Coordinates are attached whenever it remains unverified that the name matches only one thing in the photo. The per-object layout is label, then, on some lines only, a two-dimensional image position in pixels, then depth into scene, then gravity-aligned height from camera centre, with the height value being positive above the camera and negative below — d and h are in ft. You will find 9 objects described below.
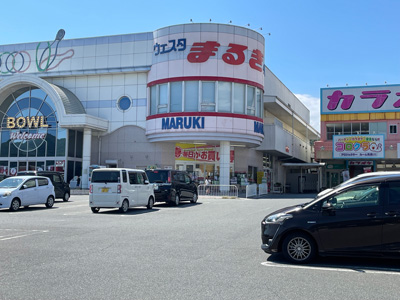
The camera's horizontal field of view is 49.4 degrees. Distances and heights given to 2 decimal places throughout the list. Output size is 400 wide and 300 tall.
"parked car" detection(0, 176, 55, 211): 58.75 -1.94
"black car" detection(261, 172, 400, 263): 25.55 -2.51
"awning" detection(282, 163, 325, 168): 145.71 +6.17
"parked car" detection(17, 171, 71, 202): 78.55 -1.20
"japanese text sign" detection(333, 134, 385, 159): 131.75 +11.38
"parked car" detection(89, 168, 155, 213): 57.16 -1.29
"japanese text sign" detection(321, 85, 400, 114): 140.36 +27.57
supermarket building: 108.37 +20.31
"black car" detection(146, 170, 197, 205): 68.69 -0.76
